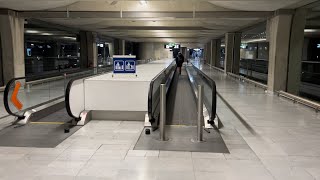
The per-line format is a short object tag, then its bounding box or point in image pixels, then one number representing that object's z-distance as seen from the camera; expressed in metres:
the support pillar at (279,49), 10.59
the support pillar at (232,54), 21.25
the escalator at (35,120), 4.72
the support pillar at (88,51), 21.65
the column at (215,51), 31.68
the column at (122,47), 33.98
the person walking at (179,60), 19.83
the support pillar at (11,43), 11.05
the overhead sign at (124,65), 7.06
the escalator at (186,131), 4.44
